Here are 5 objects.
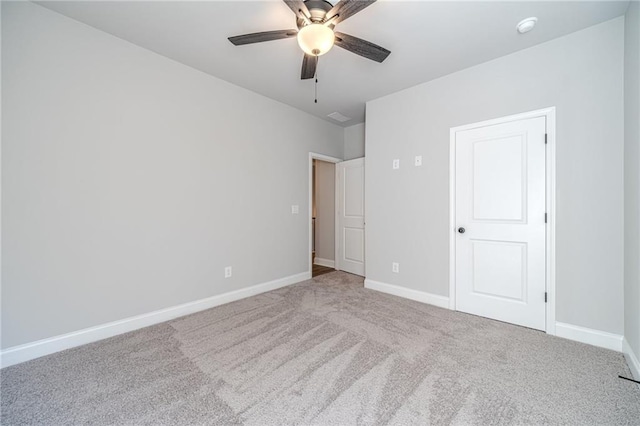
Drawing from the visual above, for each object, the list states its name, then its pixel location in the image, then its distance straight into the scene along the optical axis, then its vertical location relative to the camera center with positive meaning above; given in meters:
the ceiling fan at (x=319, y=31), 1.63 +1.27
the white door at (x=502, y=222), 2.40 -0.08
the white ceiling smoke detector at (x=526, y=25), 2.05 +1.53
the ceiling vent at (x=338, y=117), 4.12 +1.58
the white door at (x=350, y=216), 4.38 -0.04
